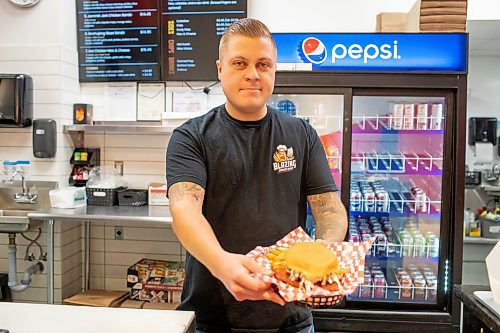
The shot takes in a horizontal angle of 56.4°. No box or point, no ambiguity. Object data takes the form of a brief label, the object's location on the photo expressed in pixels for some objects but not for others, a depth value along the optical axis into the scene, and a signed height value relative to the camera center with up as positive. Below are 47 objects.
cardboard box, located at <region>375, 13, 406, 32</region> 3.25 +0.93
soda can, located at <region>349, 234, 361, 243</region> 3.26 -0.59
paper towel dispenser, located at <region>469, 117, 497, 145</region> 5.18 +0.29
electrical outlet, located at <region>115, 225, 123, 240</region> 3.88 -0.68
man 1.58 -0.10
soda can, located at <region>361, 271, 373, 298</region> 3.22 -0.93
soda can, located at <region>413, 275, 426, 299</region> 3.17 -0.90
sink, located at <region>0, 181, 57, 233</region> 3.64 -0.40
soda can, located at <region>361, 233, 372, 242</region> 3.25 -0.58
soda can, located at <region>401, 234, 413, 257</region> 3.24 -0.63
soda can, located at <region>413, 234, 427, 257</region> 3.22 -0.64
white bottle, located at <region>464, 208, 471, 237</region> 4.84 -0.72
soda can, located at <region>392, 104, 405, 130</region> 3.22 +0.26
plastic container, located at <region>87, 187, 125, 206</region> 3.65 -0.37
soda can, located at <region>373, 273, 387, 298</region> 3.20 -0.90
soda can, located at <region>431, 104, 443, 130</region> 3.14 +0.26
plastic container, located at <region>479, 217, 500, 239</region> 4.73 -0.73
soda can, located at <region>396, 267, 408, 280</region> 3.26 -0.83
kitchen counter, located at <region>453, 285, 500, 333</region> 1.53 -0.55
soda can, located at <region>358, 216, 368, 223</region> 3.44 -0.48
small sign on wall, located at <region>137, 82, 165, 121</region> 3.79 +0.40
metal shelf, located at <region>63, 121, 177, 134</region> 3.46 +0.16
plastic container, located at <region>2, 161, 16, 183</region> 3.66 -0.18
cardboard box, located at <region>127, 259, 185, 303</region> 3.51 -1.00
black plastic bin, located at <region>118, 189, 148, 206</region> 3.63 -0.37
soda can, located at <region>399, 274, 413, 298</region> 3.18 -0.91
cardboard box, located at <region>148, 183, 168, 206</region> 3.63 -0.35
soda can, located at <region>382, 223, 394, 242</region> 3.36 -0.55
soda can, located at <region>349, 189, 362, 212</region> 3.25 -0.34
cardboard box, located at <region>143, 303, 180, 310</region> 3.42 -1.15
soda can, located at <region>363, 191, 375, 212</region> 3.24 -0.33
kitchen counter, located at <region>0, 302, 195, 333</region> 1.32 -0.51
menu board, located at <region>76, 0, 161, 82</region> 3.72 +0.89
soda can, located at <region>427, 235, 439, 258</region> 3.19 -0.63
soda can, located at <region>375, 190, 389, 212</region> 3.24 -0.33
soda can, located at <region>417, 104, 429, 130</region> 3.18 +0.27
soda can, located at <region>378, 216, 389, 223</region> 3.45 -0.48
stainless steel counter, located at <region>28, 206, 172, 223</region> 3.15 -0.45
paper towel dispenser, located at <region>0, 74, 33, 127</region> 3.49 +0.37
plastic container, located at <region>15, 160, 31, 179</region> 3.66 -0.16
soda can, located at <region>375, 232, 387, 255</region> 3.23 -0.62
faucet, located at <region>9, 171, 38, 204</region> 3.64 -0.38
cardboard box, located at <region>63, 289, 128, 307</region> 3.47 -1.14
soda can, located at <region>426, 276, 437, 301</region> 3.17 -0.90
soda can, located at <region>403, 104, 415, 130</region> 3.19 +0.27
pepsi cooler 2.91 +0.01
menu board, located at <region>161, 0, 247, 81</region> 3.62 +0.93
